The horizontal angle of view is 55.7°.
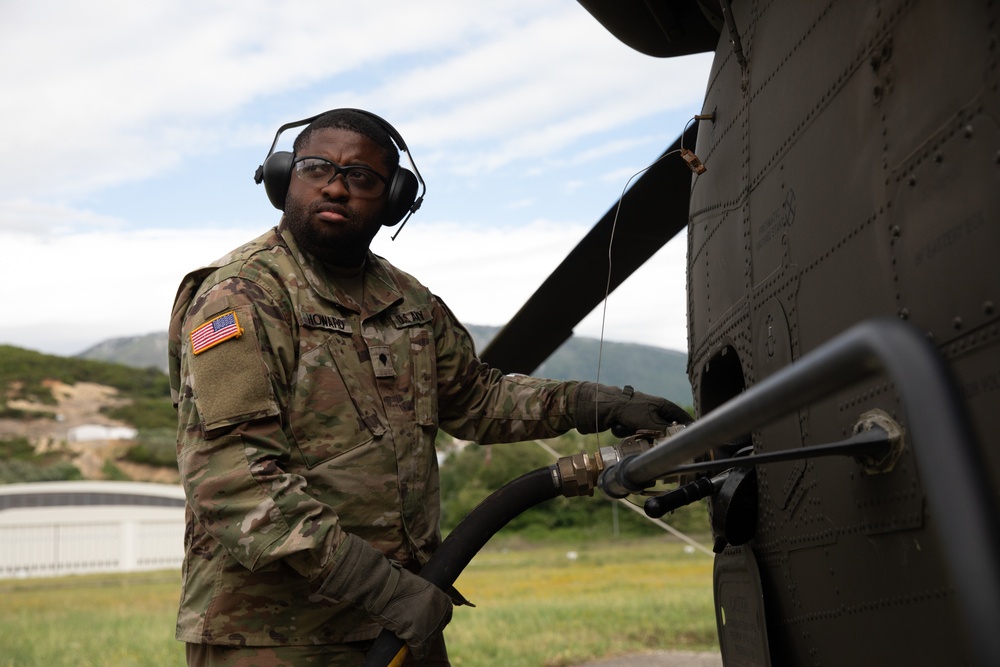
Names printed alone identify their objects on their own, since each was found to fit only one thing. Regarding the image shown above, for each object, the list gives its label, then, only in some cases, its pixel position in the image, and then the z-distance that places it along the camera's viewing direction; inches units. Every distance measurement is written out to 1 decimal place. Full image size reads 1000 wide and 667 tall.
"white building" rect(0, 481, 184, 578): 1282.0
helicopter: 36.0
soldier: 112.6
